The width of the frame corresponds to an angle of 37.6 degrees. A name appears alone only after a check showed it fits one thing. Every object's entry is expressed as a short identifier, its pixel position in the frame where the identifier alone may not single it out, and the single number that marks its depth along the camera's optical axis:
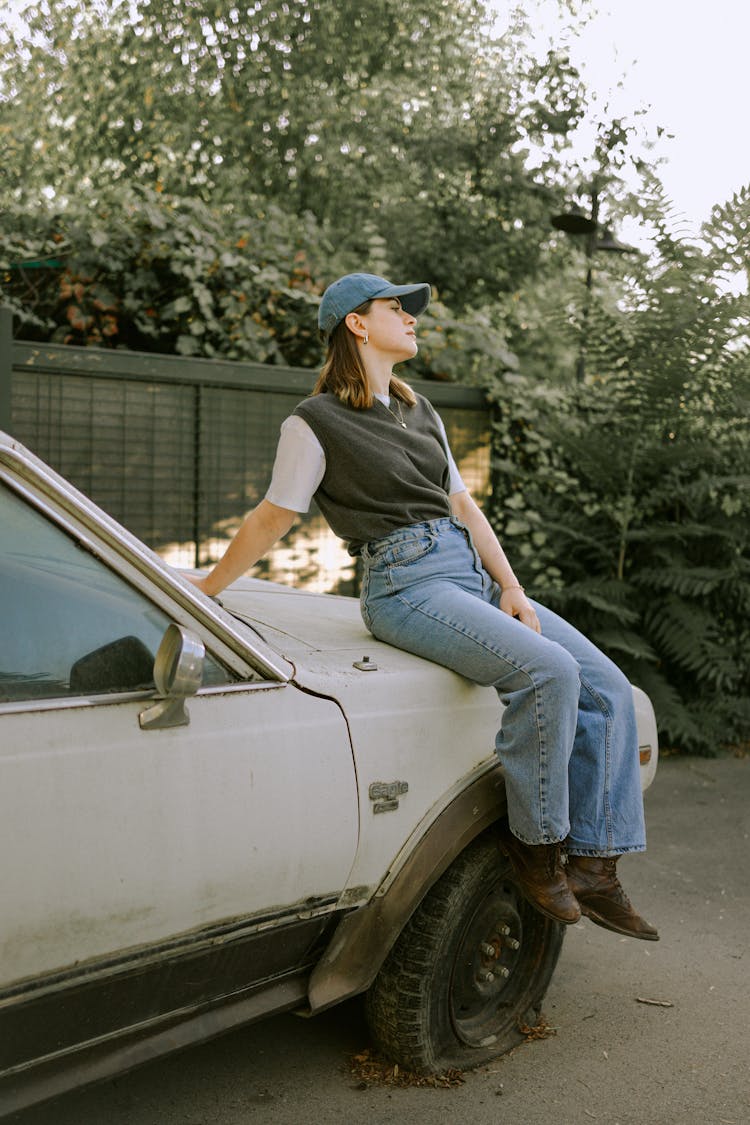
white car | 2.03
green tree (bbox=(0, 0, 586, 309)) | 12.51
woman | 2.79
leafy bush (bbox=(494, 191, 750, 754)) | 6.67
